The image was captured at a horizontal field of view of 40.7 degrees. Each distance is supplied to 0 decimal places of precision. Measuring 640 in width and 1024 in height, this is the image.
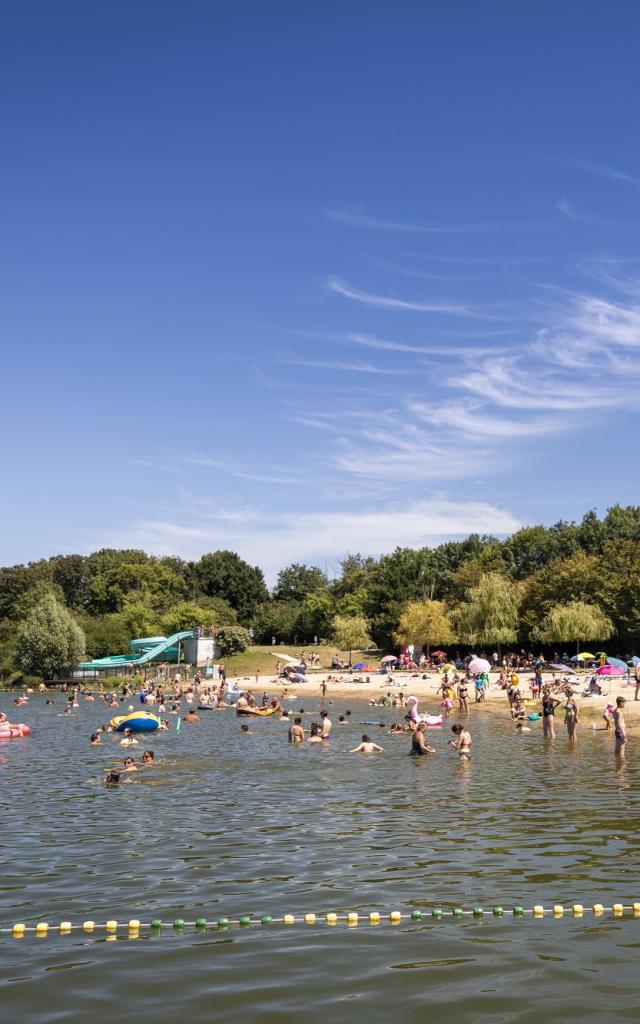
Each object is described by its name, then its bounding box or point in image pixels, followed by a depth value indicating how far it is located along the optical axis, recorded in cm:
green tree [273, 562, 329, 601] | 14138
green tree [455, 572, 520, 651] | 7606
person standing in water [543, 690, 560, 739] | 3531
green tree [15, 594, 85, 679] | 7988
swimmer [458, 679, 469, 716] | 4890
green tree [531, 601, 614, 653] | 6800
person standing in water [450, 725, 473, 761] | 2928
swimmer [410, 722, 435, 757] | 3088
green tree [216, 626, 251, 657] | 9669
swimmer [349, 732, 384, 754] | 3231
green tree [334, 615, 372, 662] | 9488
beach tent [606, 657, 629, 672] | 5406
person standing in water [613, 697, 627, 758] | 3016
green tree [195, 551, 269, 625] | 13138
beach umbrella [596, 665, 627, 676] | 5284
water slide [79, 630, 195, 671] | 8769
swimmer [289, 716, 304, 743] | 3600
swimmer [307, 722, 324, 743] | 3597
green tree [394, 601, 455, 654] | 8282
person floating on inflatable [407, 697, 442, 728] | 4188
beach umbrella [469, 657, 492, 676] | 5941
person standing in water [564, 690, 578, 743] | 3409
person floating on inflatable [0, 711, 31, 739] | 3994
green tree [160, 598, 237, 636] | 10869
